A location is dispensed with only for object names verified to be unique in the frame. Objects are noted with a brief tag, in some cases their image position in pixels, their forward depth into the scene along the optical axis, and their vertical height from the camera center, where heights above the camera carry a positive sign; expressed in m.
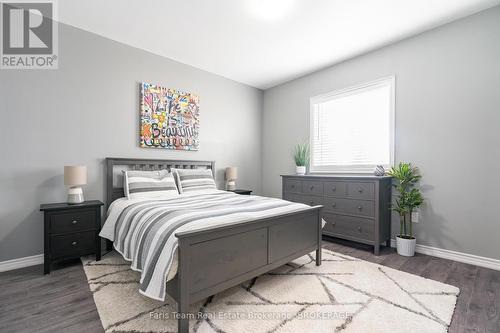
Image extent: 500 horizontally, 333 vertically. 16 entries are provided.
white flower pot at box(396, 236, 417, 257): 2.86 -1.00
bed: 1.50 -0.62
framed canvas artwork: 3.44 +0.73
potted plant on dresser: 4.08 +0.14
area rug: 1.59 -1.09
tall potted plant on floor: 2.86 -0.43
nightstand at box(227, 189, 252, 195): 4.06 -0.47
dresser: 2.96 -0.54
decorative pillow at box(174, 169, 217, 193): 3.38 -0.23
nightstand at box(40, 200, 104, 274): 2.37 -0.71
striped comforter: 1.55 -0.46
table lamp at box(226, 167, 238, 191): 4.25 -0.22
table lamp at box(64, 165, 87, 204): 2.57 -0.18
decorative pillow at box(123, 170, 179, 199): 2.88 -0.26
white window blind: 3.35 +0.59
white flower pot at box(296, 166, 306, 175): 4.07 -0.09
